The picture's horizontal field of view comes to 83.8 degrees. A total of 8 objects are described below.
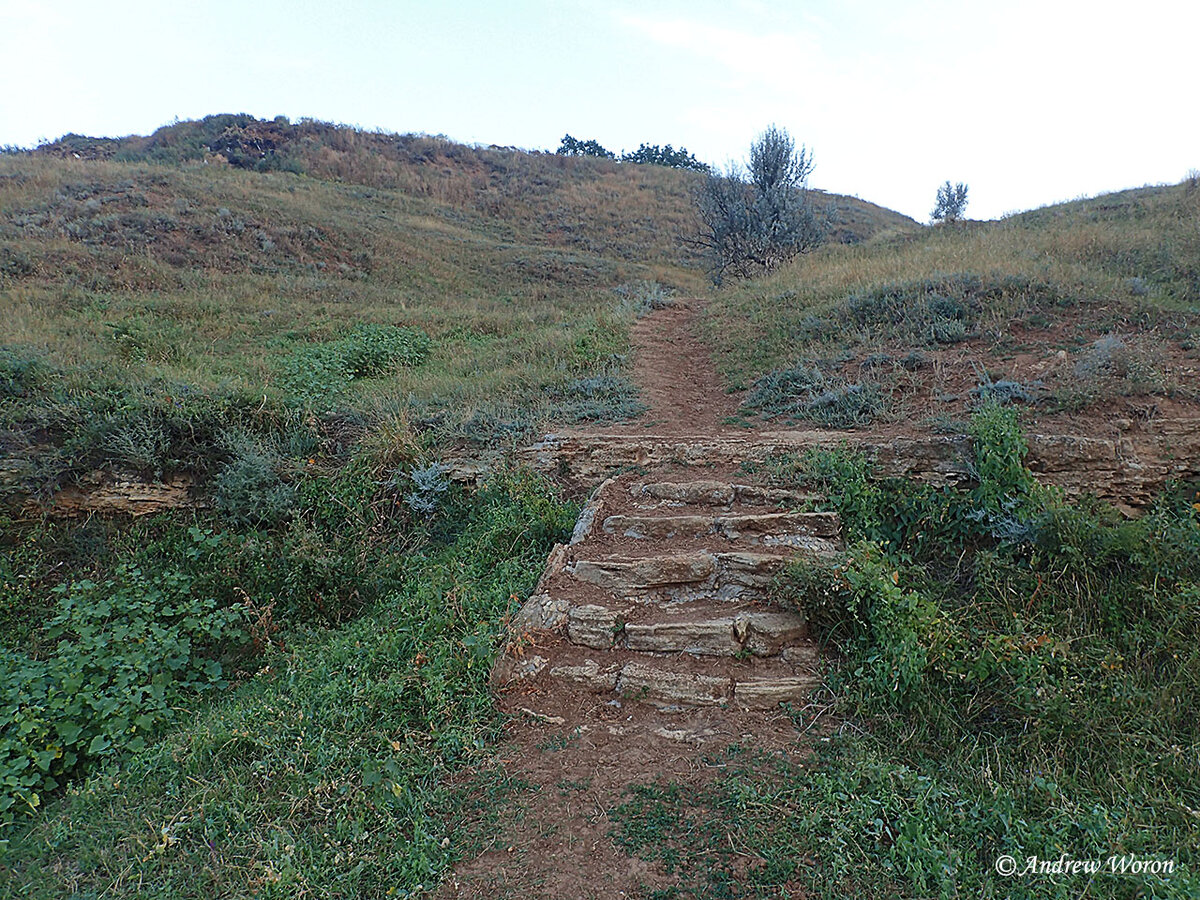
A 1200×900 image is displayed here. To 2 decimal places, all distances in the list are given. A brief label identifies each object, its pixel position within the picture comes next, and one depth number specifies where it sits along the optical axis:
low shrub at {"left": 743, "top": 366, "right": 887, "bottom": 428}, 6.29
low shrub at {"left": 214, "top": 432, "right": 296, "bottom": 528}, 6.18
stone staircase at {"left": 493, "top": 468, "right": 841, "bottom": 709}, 3.78
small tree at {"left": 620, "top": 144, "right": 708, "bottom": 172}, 42.16
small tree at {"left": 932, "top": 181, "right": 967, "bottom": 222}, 30.97
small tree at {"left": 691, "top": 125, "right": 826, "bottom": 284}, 16.42
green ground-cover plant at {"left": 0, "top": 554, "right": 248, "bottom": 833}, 4.00
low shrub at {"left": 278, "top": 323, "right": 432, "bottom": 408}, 8.18
